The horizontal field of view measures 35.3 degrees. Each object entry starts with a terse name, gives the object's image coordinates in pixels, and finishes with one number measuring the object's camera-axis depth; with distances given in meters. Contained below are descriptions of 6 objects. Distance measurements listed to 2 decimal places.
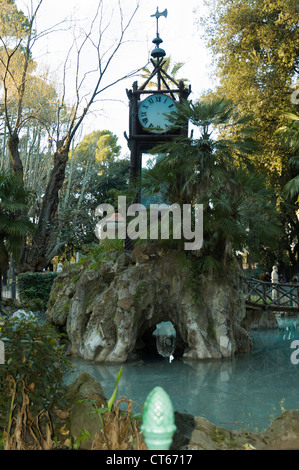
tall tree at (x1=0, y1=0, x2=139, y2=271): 17.73
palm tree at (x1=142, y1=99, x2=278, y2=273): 11.72
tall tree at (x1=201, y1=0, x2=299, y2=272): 17.38
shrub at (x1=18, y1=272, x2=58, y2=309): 19.88
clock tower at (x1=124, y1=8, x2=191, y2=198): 13.50
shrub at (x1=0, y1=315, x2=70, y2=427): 4.03
